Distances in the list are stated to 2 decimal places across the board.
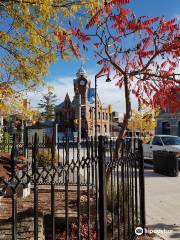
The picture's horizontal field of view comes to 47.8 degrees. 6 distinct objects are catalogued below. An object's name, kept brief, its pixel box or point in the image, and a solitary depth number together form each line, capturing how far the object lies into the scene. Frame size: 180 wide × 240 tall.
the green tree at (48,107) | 53.81
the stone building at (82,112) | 44.38
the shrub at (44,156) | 8.65
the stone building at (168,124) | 36.76
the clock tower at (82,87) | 42.88
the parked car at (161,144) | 11.86
